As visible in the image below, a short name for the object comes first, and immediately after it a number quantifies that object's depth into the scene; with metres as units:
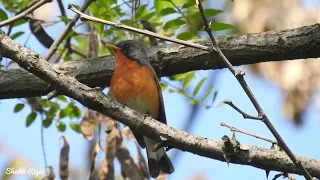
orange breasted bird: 11.25
